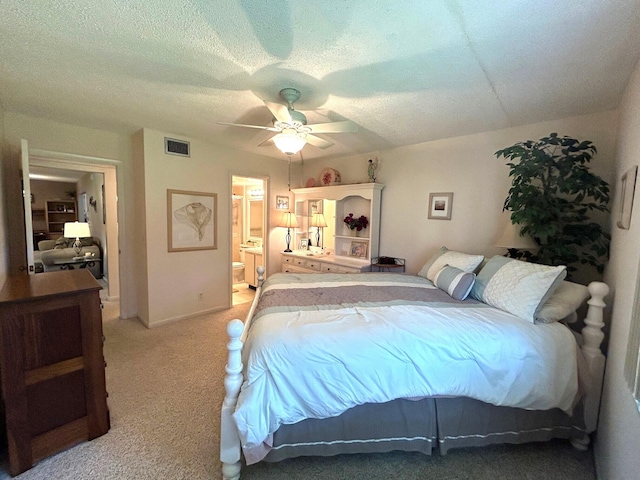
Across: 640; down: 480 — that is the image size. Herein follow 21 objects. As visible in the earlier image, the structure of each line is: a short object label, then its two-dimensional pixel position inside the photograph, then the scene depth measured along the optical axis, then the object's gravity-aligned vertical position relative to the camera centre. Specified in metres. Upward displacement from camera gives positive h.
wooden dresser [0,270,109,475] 1.49 -0.91
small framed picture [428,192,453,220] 3.21 +0.23
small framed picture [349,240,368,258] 4.04 -0.42
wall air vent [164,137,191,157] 3.32 +0.88
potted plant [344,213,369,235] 3.98 -0.01
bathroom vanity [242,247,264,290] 5.03 -0.84
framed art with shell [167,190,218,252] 3.47 -0.04
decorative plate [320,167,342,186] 4.30 +0.72
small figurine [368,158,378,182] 3.79 +0.73
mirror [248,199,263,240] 5.61 +0.02
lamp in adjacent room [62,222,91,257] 5.02 -0.29
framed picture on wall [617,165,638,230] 1.53 +0.20
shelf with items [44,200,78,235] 7.79 +0.01
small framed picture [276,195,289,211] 4.64 +0.30
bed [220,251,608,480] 1.40 -0.84
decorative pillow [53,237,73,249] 5.98 -0.64
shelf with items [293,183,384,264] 3.79 +0.15
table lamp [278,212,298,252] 4.39 -0.02
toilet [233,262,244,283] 5.51 -1.16
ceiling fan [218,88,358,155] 2.00 +0.73
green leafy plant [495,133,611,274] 2.11 +0.19
